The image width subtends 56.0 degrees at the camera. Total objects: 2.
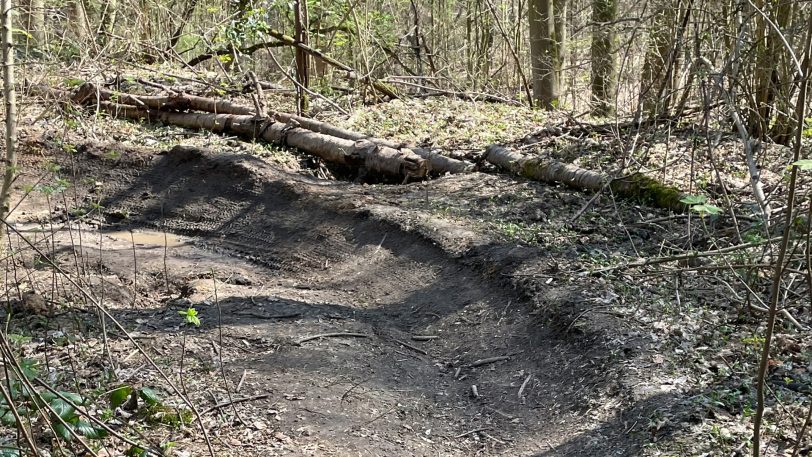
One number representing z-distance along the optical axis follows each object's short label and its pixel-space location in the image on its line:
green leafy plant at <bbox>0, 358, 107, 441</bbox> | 3.63
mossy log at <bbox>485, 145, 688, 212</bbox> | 7.97
